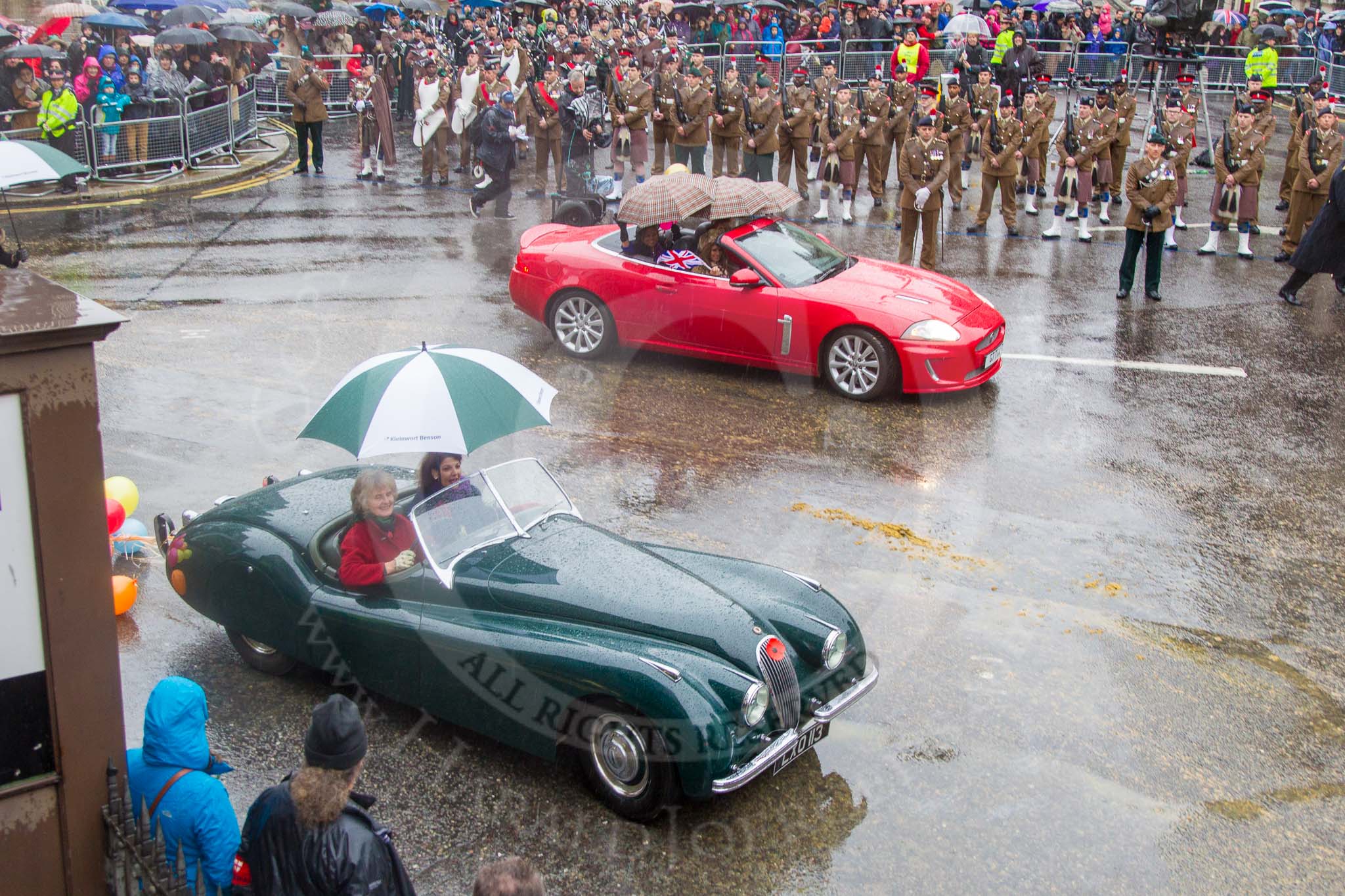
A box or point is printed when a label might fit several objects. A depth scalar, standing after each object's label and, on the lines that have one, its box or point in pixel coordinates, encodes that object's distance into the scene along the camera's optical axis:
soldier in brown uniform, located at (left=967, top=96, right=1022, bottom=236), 16.72
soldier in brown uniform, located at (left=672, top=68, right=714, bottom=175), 18.92
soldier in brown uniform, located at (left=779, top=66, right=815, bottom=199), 18.86
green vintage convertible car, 5.32
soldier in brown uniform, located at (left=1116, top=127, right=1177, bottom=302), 13.43
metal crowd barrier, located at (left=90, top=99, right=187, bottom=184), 19.31
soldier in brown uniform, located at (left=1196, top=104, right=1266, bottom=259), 15.73
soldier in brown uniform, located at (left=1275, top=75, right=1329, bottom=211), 16.81
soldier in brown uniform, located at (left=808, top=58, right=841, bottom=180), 19.39
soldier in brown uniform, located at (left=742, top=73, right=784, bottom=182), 18.50
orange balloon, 7.21
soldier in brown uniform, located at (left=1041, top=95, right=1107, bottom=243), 16.78
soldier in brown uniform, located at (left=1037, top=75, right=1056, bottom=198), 18.19
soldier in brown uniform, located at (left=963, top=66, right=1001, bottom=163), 18.73
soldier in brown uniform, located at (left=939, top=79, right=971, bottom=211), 18.42
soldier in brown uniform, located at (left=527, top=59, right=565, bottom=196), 18.95
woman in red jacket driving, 6.07
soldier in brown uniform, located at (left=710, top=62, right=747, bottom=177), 18.98
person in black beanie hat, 3.90
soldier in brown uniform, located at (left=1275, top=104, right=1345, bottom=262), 15.23
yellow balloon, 8.06
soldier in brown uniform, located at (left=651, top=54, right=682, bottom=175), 19.56
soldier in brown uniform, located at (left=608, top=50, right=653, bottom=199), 19.47
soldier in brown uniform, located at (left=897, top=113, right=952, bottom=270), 14.64
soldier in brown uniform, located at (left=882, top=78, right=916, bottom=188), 18.81
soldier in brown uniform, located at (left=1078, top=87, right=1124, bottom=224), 17.33
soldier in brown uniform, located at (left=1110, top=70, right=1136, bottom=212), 18.19
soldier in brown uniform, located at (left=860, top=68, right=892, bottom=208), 18.58
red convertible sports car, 10.62
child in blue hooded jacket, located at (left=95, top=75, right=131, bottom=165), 19.28
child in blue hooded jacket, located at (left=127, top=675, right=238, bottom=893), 4.36
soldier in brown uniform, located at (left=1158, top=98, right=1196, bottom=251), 15.71
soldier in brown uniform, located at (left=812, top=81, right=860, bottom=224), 18.17
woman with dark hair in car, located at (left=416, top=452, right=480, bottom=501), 6.58
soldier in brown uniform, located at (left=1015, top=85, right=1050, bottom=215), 17.64
